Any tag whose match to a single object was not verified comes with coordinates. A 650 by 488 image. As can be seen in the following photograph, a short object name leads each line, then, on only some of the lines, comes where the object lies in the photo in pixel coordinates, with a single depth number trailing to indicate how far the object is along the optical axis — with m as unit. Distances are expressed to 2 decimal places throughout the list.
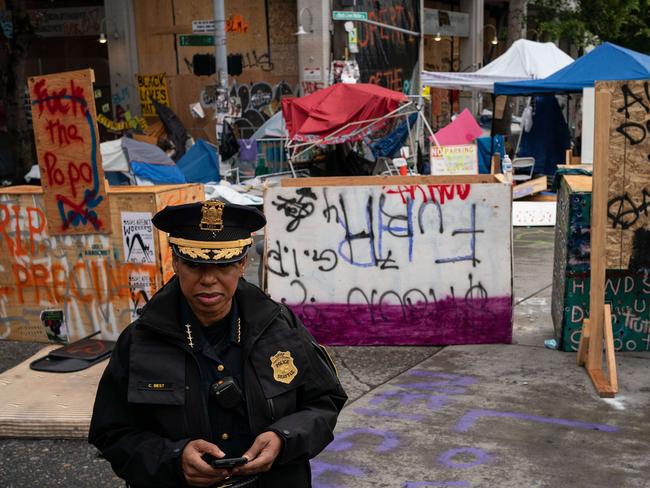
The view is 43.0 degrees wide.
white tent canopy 18.97
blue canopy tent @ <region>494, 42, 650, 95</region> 13.03
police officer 2.41
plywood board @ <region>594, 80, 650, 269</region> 5.95
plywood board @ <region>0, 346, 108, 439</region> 5.18
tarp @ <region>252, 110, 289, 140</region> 17.08
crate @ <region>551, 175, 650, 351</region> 6.41
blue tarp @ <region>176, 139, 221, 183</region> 16.20
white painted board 6.69
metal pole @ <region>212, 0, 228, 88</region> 14.07
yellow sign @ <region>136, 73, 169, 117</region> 20.17
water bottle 13.66
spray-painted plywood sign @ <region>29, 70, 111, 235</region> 6.49
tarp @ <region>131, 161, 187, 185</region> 13.44
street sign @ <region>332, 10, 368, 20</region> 18.94
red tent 14.02
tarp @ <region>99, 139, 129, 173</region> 13.32
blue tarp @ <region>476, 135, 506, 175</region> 17.34
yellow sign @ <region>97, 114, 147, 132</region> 20.17
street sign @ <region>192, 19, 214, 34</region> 16.03
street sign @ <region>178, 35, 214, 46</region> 19.12
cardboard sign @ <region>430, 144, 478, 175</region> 14.80
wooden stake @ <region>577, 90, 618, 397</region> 5.73
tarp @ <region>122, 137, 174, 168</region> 13.52
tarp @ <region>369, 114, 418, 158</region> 16.42
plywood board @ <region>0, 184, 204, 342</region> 6.51
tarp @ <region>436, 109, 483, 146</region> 15.97
